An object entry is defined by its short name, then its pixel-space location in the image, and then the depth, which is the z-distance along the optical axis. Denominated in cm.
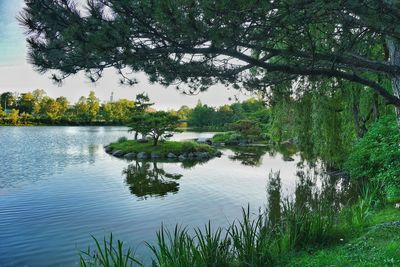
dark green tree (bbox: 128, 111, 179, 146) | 1989
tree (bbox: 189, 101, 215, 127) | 5722
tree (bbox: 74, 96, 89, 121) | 5862
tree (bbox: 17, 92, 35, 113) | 5856
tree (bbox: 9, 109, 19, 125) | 5221
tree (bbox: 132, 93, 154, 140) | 2640
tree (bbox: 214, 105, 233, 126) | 5425
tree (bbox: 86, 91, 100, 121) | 6112
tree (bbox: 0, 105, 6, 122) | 5206
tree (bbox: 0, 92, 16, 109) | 5878
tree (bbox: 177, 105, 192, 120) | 7794
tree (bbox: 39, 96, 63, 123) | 5800
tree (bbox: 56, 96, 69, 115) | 6112
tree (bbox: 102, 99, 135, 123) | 6059
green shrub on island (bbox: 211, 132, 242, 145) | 2932
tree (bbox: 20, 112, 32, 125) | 5416
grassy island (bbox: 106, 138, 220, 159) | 1880
